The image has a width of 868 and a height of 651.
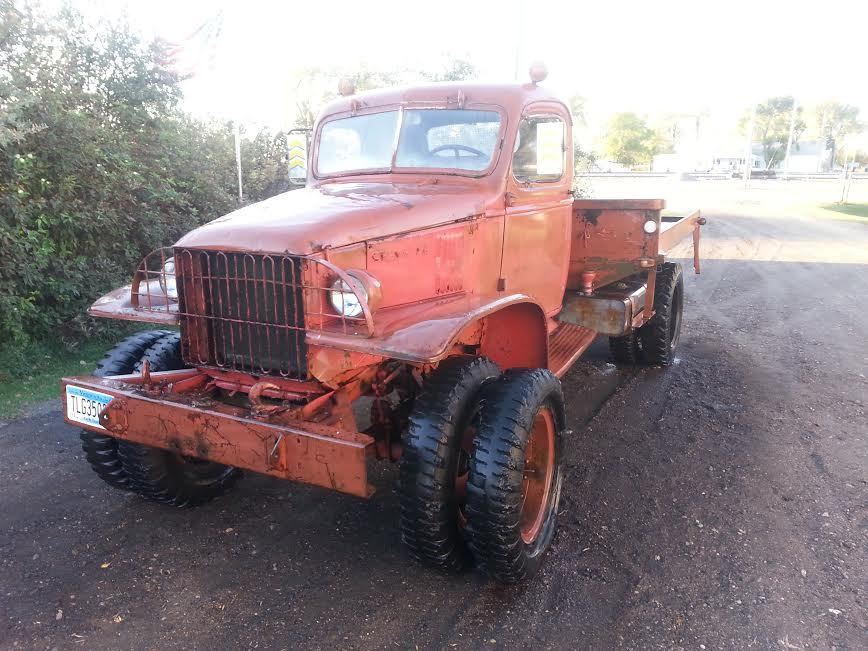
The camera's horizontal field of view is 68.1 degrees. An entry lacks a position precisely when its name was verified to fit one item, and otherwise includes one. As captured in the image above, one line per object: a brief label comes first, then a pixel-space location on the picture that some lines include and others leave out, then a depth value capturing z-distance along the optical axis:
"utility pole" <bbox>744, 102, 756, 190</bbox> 32.94
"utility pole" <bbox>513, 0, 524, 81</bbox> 11.05
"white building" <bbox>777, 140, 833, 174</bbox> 61.34
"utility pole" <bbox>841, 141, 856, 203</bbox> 24.50
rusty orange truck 2.75
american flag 8.37
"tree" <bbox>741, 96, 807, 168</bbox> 58.09
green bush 5.92
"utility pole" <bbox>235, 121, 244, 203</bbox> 8.53
